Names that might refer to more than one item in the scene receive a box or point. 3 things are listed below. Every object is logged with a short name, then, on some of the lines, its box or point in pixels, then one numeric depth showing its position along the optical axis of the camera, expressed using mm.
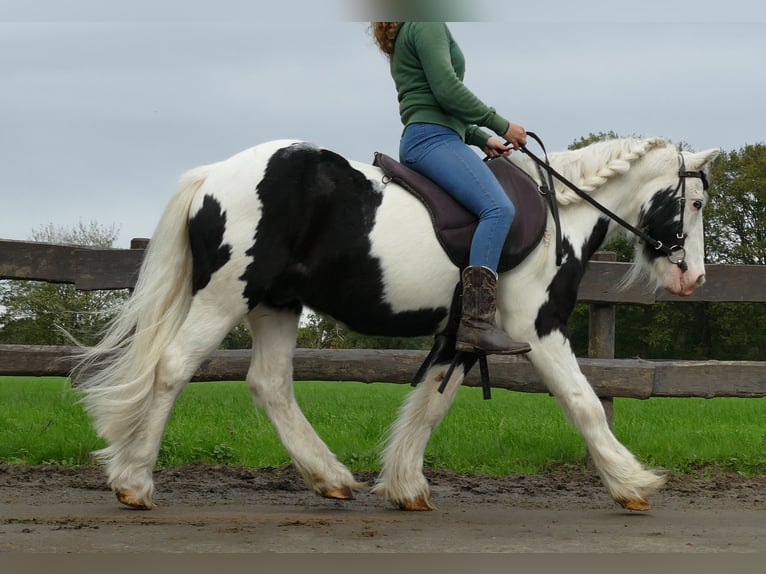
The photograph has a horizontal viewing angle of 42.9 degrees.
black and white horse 5211
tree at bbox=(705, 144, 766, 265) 38656
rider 5289
